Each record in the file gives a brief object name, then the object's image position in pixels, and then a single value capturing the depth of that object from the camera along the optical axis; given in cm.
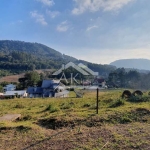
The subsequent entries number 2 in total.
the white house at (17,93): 2900
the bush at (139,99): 869
